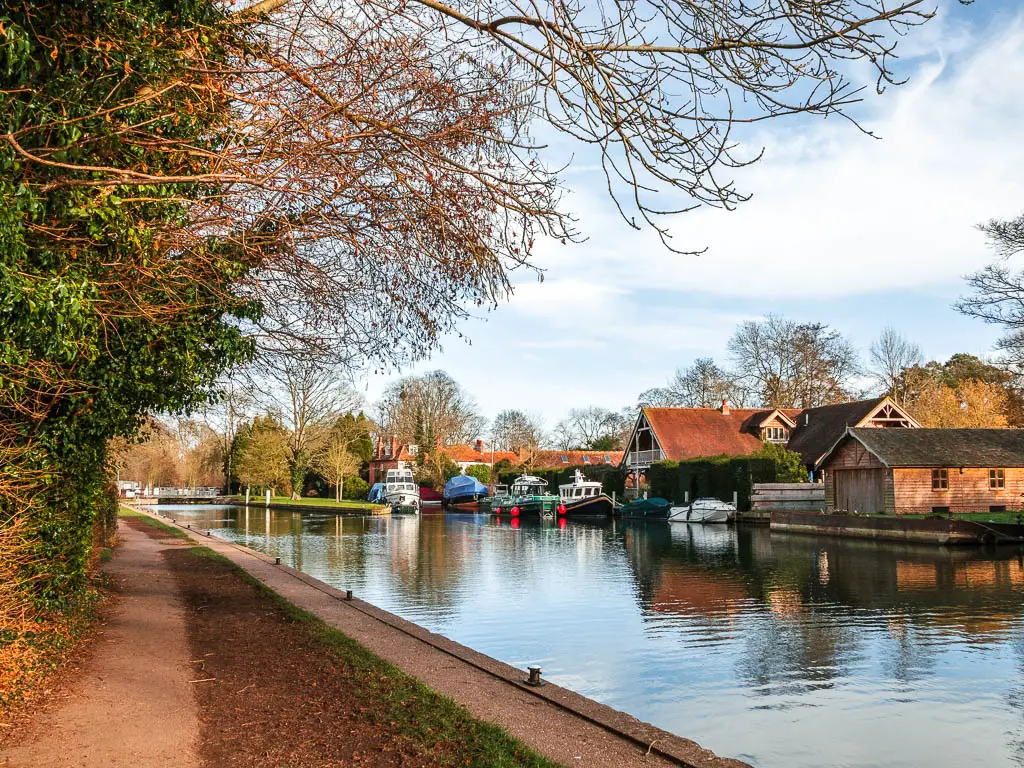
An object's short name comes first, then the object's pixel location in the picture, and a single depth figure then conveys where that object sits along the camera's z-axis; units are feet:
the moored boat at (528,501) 190.19
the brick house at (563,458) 287.89
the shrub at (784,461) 159.22
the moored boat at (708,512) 154.46
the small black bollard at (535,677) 29.96
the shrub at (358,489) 247.50
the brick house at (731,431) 176.04
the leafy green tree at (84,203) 17.26
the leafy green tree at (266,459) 236.22
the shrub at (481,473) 263.70
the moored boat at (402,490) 202.49
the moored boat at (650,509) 169.33
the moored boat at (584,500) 182.39
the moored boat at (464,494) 233.29
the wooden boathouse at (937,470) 120.06
